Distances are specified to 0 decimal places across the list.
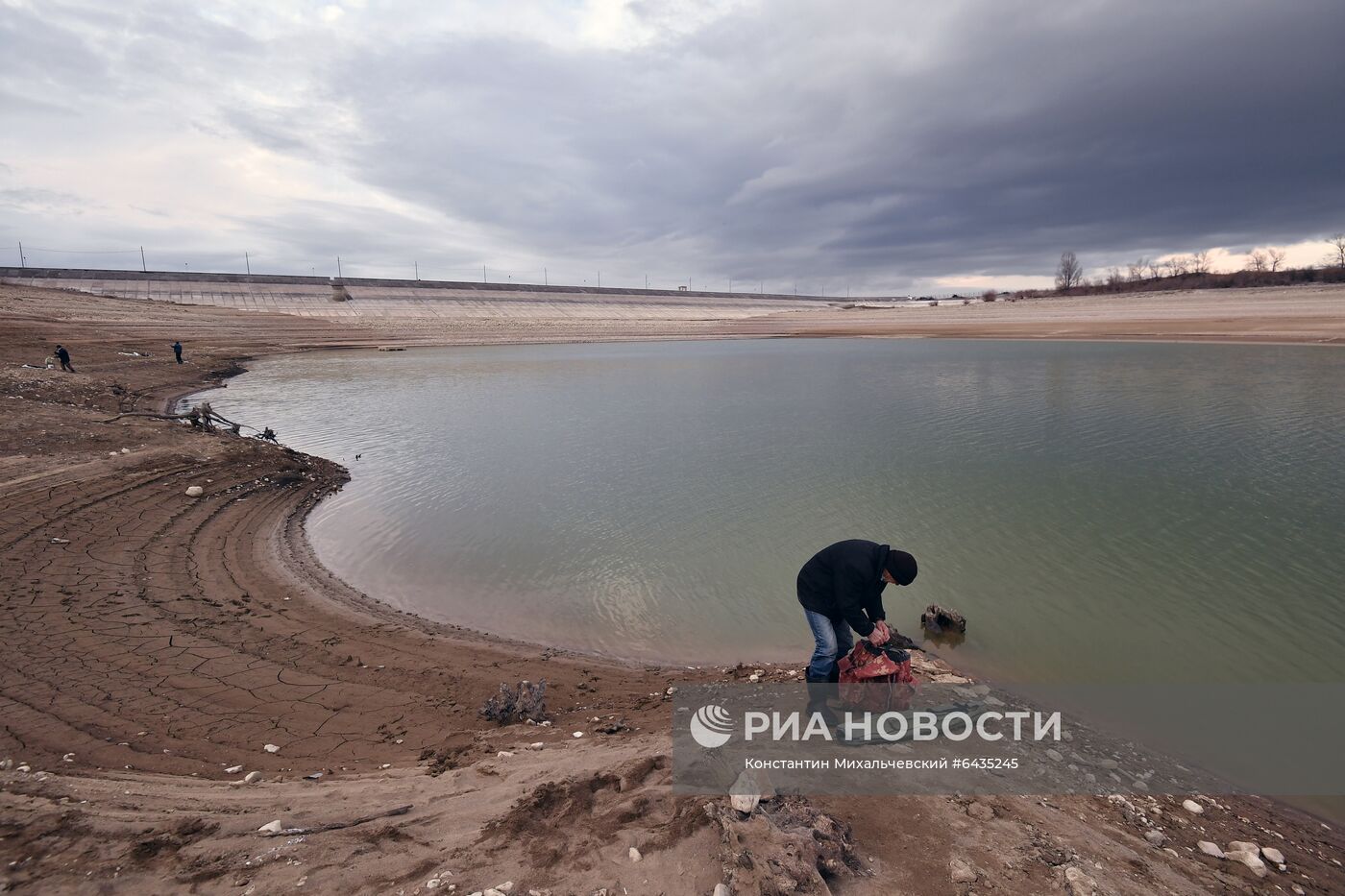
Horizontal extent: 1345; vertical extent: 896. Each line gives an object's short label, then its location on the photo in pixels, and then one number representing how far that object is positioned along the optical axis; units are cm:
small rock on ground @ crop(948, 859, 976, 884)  371
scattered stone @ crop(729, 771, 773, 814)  395
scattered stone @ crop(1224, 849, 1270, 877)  412
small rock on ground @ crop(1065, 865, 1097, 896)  362
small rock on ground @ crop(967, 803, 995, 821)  433
